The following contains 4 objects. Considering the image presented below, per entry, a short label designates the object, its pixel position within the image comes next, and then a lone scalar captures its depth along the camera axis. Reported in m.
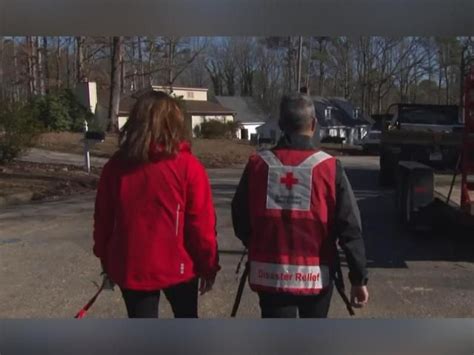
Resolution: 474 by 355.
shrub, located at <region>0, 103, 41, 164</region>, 13.35
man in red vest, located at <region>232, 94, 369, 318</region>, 2.91
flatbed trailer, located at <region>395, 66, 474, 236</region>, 6.28
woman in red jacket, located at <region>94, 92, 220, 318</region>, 2.93
